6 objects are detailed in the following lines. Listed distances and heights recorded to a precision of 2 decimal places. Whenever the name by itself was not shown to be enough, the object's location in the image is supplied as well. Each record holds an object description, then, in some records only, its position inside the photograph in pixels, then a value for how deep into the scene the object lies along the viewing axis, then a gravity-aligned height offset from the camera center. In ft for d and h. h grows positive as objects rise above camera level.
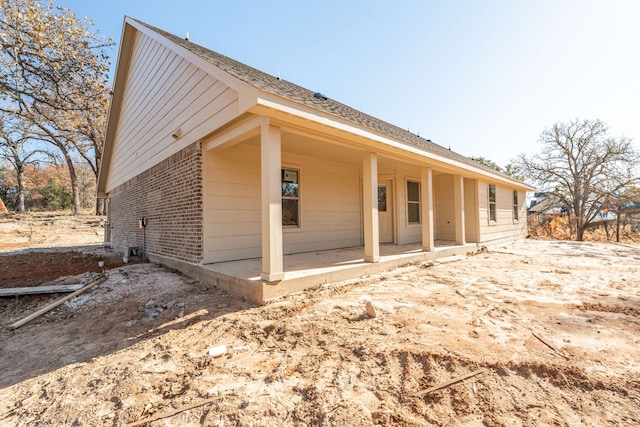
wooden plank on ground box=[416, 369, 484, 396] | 5.89 -3.66
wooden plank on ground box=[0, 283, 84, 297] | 13.20 -3.24
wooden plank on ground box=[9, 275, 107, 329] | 10.88 -3.67
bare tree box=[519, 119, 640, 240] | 48.80 +9.70
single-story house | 12.75 +3.37
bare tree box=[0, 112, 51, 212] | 55.93 +17.81
